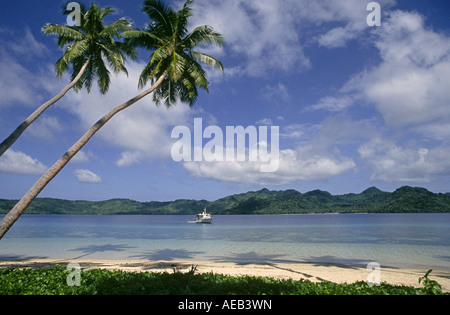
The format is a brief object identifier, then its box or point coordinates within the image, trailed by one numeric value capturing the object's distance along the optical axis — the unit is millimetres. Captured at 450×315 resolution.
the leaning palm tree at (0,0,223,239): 12430
